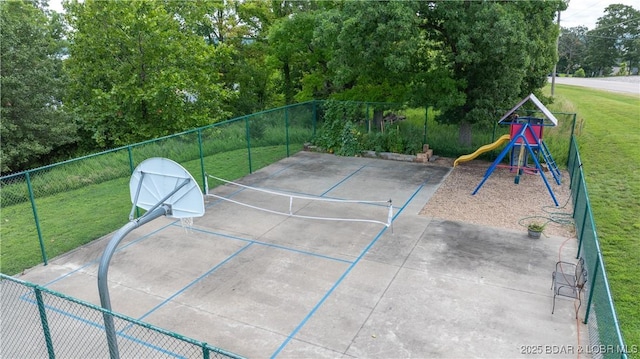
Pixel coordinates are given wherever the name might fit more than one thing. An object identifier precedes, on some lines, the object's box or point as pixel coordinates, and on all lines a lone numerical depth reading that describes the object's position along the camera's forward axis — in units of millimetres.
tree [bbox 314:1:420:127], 14727
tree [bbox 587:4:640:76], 75125
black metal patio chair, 7639
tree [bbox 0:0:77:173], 18375
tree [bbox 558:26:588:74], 82688
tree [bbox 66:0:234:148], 19031
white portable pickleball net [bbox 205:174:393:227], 12471
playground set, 13812
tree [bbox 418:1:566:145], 14109
